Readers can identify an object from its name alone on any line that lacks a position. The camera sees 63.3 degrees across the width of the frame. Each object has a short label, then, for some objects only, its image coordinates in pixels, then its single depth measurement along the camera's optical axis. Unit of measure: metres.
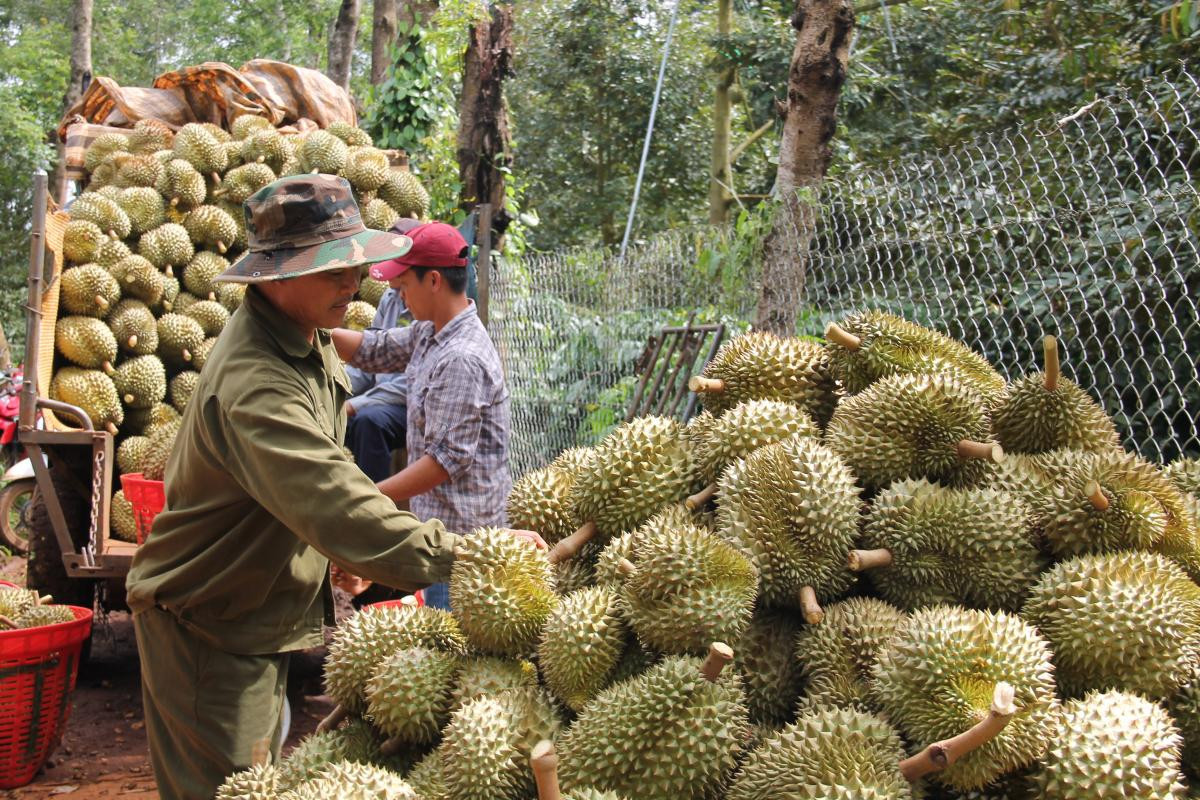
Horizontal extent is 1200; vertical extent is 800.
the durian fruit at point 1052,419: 2.09
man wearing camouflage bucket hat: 2.19
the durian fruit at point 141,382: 5.46
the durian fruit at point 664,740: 1.58
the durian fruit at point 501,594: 1.91
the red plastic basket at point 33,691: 4.02
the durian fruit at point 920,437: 2.01
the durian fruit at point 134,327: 5.53
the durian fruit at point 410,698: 1.86
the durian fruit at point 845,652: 1.68
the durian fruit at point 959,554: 1.84
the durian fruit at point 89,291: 5.38
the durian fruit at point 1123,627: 1.64
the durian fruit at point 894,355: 2.22
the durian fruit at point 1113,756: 1.45
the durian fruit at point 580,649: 1.78
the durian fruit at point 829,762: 1.45
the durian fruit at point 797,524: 1.86
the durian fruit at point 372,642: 2.01
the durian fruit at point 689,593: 1.72
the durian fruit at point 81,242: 5.48
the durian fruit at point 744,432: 2.12
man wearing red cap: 3.55
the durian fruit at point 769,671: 1.78
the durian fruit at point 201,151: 6.34
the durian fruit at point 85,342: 5.34
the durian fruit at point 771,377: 2.31
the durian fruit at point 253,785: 1.75
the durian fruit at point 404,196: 6.86
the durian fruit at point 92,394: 5.26
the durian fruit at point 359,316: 6.27
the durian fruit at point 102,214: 5.64
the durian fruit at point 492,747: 1.65
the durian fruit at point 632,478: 2.16
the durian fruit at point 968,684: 1.49
